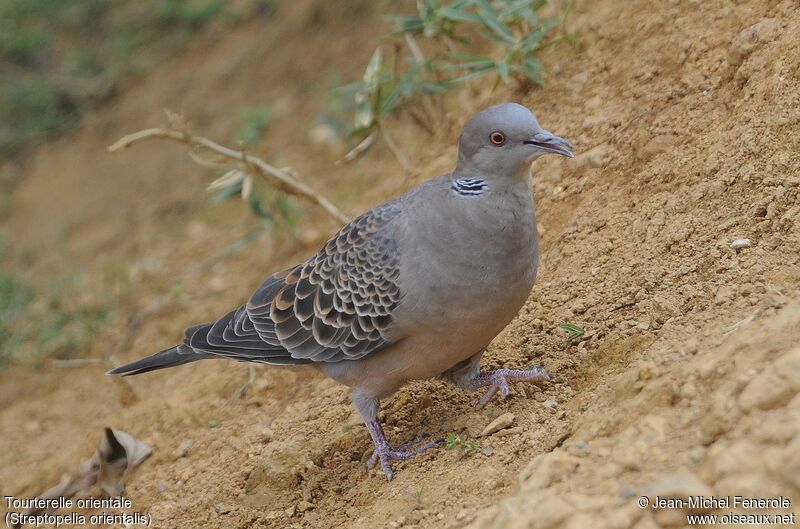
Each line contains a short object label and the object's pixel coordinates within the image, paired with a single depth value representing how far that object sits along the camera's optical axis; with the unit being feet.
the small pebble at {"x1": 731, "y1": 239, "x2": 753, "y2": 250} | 24.86
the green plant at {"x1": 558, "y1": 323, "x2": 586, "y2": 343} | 27.17
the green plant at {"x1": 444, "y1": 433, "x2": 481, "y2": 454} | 24.99
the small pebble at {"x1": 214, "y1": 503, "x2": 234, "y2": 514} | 29.17
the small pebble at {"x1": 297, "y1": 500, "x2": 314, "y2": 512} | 27.73
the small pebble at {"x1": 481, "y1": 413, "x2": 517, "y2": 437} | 25.45
